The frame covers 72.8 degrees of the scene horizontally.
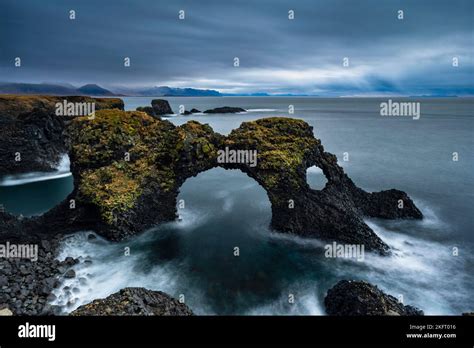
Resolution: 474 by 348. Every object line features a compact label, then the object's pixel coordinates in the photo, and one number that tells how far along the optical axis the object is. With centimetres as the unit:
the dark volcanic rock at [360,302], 1959
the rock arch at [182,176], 3319
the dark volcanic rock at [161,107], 17938
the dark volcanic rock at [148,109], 11375
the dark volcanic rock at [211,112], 19425
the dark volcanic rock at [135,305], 1708
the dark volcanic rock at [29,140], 5841
